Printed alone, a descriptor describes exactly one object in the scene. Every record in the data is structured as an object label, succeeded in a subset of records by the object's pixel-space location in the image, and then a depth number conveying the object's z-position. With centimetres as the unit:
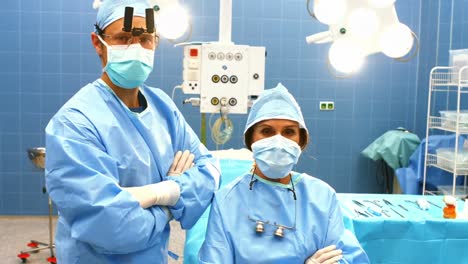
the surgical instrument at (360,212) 233
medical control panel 260
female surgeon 154
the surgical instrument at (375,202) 255
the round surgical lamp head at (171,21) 248
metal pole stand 314
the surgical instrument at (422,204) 250
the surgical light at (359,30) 219
